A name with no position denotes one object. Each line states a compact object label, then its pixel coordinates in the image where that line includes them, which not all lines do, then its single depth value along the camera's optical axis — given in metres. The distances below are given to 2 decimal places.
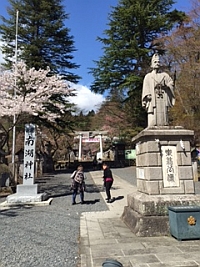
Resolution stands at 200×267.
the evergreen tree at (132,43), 22.30
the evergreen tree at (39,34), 21.44
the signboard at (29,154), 10.13
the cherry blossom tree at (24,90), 11.78
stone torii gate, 34.74
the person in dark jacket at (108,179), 9.66
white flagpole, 13.47
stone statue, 6.06
